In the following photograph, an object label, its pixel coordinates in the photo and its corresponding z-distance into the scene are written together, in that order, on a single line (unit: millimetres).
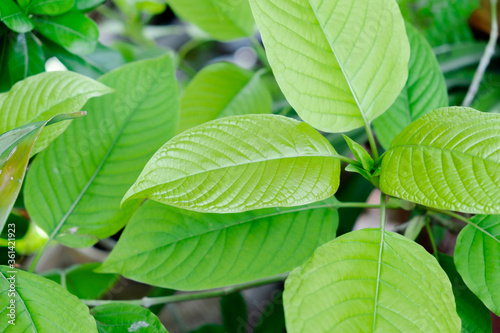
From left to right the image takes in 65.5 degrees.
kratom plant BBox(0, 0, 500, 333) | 388
